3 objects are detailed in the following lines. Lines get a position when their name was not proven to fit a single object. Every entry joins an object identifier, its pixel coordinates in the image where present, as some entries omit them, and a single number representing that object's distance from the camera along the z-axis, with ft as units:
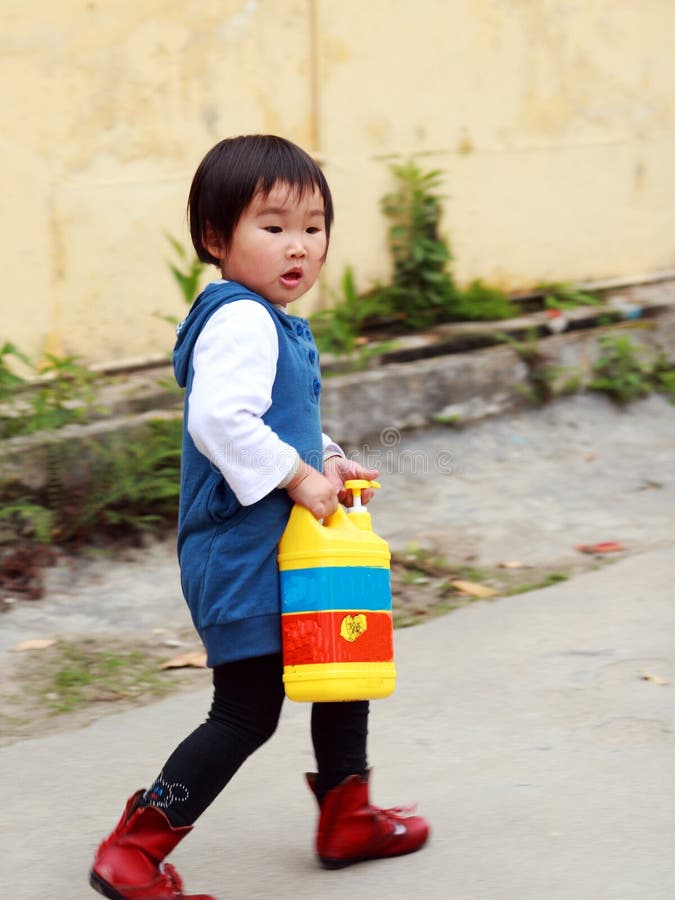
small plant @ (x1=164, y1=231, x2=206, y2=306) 31.76
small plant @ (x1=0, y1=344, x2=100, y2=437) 29.19
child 15.67
